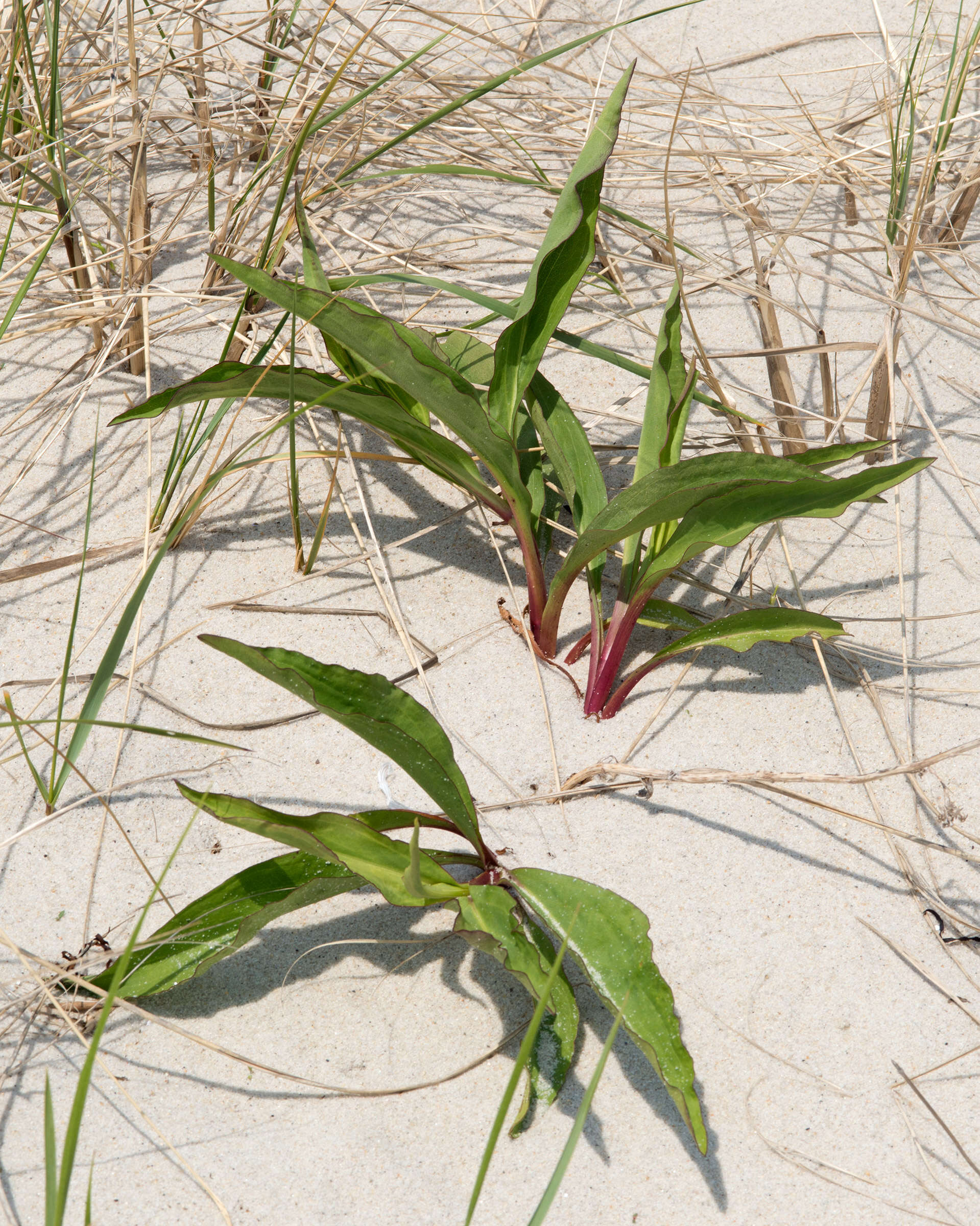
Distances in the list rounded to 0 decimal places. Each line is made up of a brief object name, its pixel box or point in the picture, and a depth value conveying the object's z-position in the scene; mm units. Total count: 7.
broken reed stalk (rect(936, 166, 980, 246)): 1742
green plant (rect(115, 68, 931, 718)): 1490
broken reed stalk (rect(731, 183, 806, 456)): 1641
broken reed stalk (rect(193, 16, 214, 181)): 1748
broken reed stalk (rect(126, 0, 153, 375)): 1681
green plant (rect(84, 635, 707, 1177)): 1423
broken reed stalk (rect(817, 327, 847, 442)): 1630
